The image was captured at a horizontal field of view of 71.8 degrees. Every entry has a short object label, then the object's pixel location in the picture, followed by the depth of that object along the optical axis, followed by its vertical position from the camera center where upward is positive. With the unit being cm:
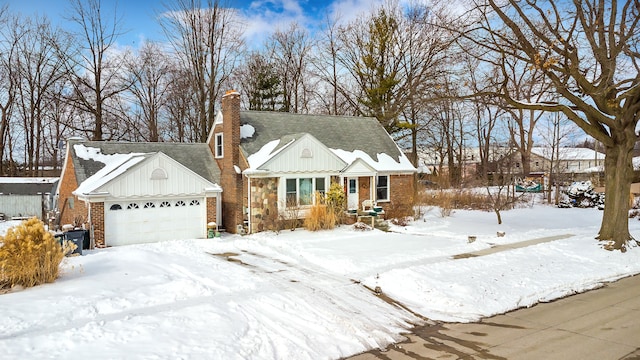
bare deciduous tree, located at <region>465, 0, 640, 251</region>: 1305 +294
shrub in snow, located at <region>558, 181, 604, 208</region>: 2820 -124
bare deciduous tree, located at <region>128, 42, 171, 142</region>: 3547 +784
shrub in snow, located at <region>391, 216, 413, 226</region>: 1942 -182
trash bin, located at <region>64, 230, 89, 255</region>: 1299 -158
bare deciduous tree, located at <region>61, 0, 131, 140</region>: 3002 +682
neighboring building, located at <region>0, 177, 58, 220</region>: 2177 -84
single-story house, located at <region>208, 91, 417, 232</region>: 1789 +70
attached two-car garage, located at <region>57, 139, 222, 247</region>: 1489 -40
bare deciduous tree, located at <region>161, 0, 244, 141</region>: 3222 +975
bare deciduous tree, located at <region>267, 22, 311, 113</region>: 3844 +1011
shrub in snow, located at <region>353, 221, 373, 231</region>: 1789 -188
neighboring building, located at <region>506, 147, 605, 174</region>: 7012 +289
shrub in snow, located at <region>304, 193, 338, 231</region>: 1752 -150
